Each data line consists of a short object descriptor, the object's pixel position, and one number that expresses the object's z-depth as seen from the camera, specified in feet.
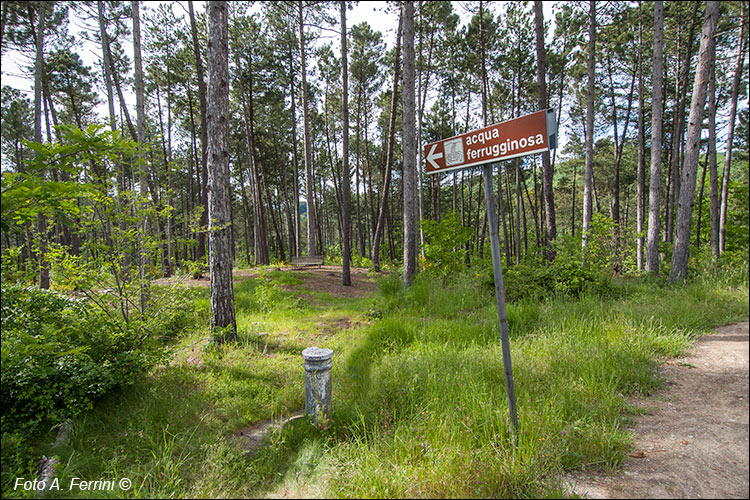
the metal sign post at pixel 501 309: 7.45
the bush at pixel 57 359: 9.00
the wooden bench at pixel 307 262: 49.11
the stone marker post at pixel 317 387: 9.77
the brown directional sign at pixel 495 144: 6.76
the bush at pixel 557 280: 20.47
